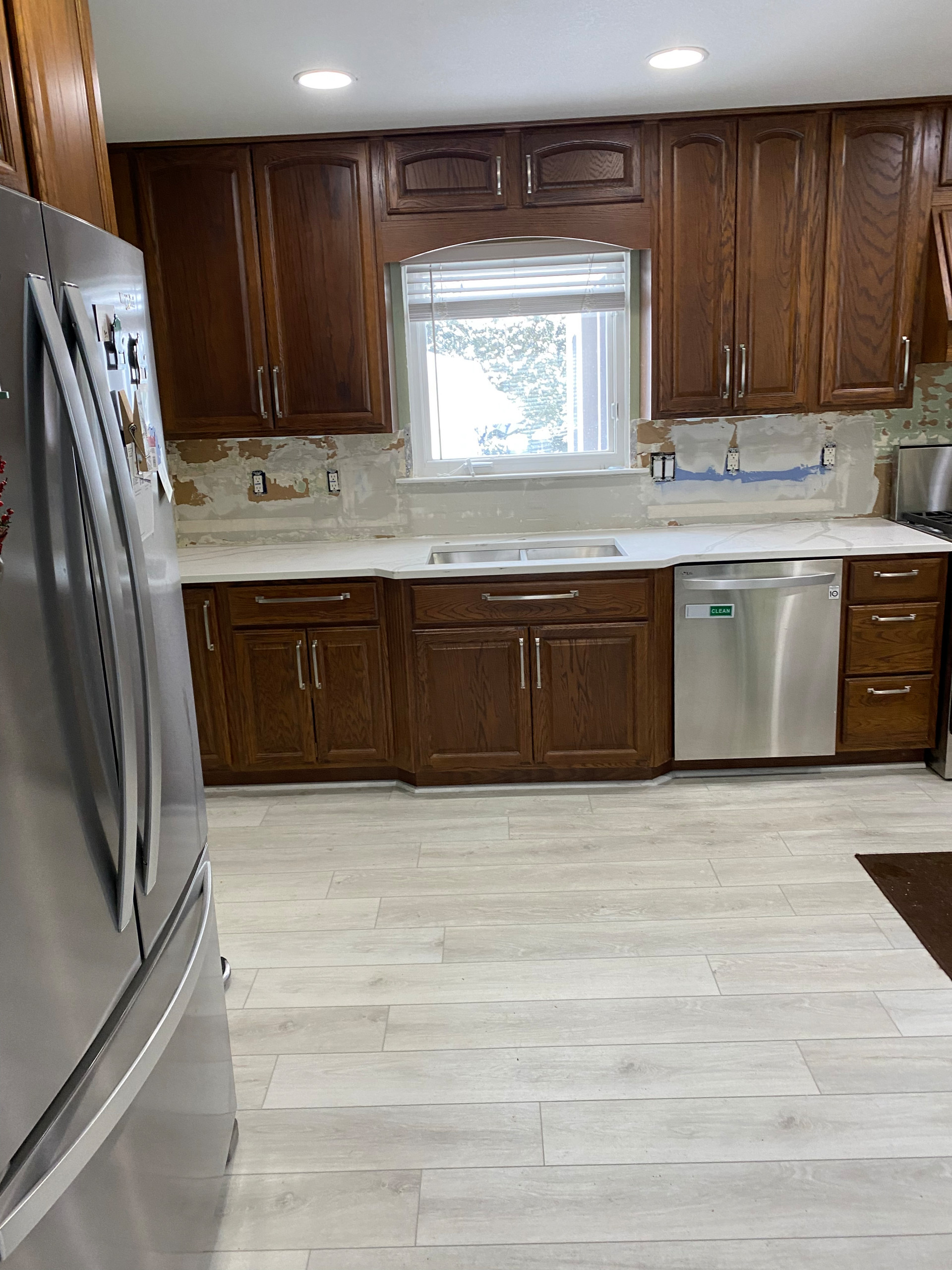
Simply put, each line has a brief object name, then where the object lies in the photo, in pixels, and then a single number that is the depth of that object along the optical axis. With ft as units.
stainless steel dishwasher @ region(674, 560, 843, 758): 11.23
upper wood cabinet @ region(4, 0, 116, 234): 4.33
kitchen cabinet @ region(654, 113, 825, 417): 11.20
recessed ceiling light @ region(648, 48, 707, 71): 9.22
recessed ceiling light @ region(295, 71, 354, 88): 9.37
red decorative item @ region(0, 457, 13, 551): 3.41
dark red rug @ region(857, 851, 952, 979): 8.31
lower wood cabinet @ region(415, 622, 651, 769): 11.37
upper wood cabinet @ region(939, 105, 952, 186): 11.13
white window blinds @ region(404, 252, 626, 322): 12.44
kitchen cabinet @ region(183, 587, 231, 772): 11.39
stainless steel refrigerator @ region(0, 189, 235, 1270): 3.45
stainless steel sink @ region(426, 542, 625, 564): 12.63
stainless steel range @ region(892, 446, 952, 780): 12.68
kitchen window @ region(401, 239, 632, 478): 12.46
